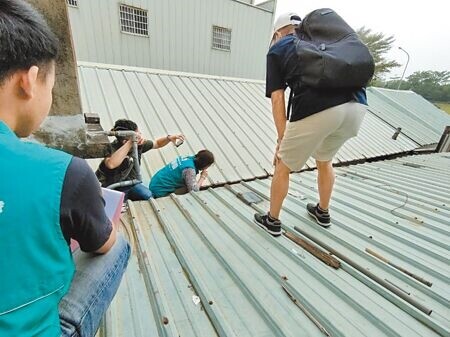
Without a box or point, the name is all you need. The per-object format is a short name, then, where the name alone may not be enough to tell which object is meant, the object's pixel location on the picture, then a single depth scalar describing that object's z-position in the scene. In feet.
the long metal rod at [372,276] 4.42
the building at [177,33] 23.24
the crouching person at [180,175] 9.11
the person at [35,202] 1.90
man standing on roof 5.49
